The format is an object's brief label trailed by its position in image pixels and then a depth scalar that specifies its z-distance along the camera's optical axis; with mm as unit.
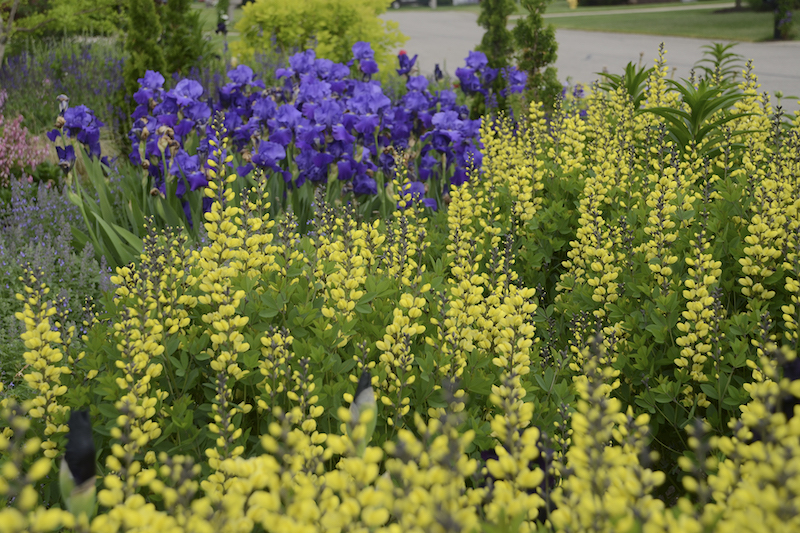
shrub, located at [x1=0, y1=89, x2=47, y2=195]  5828
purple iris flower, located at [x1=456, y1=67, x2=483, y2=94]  6254
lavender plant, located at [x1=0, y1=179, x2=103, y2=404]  3537
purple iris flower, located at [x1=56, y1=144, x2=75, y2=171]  4348
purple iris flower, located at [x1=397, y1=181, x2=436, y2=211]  4438
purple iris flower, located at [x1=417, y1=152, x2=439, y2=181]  4914
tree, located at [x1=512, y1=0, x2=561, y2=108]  7871
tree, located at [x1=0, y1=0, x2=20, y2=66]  7379
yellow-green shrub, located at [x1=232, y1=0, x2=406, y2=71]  9555
